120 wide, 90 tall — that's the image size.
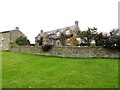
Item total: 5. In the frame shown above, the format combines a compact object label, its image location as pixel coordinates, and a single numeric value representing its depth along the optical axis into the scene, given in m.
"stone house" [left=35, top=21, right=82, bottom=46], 25.53
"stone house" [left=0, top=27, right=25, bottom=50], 28.88
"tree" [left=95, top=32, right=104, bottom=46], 14.85
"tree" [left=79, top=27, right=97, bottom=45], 19.16
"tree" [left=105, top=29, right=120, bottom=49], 13.95
